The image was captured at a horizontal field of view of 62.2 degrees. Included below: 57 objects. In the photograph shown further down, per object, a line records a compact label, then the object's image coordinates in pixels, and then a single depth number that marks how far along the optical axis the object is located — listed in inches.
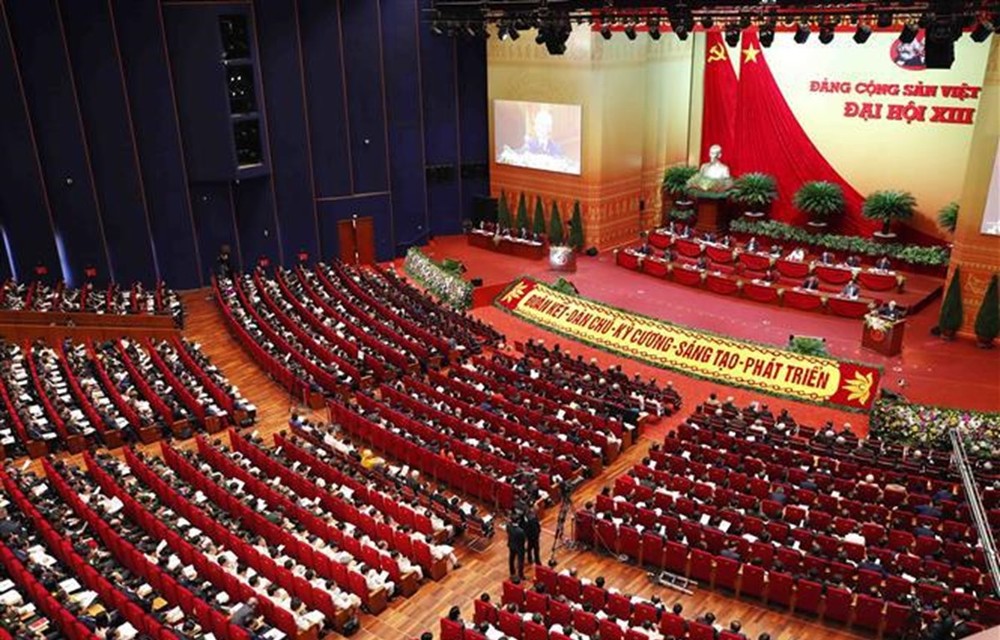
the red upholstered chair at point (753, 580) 506.0
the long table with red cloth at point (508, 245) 1187.3
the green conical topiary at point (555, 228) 1195.3
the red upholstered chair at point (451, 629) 447.1
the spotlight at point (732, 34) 746.2
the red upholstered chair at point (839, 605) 478.3
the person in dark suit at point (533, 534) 532.4
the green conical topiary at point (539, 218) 1227.2
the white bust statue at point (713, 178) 1151.6
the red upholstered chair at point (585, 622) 446.6
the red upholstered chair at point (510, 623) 448.5
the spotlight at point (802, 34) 741.4
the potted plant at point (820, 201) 1071.6
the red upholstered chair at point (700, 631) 432.5
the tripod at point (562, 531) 555.5
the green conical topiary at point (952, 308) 851.4
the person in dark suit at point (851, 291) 931.3
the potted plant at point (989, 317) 829.2
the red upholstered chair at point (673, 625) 444.1
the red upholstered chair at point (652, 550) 536.4
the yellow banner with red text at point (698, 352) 763.4
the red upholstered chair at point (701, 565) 520.1
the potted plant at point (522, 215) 1254.9
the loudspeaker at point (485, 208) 1295.5
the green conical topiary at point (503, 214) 1273.3
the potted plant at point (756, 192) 1135.6
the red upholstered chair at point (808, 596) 488.3
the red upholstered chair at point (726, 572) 511.5
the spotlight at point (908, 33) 658.8
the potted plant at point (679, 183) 1224.2
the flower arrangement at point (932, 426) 662.5
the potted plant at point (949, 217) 963.3
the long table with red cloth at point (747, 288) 932.0
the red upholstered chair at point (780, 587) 495.8
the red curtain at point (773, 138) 1122.0
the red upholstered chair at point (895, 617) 462.3
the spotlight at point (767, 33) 736.3
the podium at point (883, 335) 821.2
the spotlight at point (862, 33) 697.6
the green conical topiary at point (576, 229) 1186.6
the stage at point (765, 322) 770.8
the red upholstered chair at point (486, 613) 458.7
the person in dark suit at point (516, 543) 524.7
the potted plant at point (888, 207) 1016.9
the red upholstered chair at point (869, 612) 470.6
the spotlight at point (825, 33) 733.9
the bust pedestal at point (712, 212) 1188.5
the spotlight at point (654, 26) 831.1
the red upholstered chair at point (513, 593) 478.9
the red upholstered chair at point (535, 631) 438.6
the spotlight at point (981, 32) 635.5
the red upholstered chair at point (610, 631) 435.5
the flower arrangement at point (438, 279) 1022.4
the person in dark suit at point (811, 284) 960.3
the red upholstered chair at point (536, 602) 469.7
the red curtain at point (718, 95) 1195.9
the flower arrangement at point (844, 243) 991.6
